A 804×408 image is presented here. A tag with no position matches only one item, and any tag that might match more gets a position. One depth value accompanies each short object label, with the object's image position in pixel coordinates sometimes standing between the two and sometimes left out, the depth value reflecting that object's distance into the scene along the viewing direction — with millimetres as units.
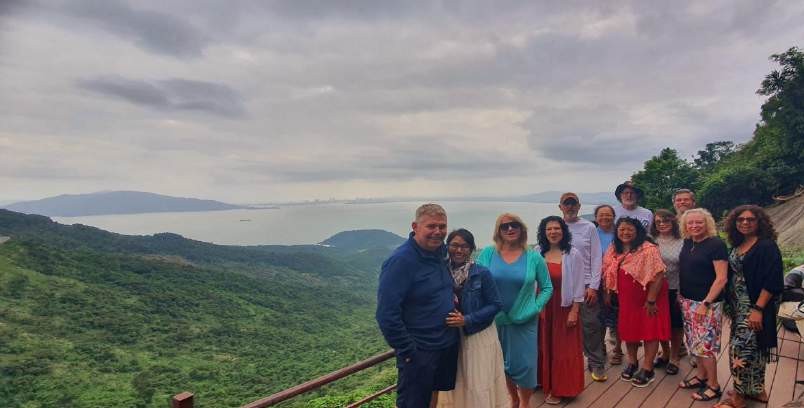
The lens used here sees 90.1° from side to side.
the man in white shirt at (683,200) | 3525
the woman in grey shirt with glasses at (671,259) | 3178
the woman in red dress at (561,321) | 2875
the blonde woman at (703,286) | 2717
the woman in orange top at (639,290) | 3047
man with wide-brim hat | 3818
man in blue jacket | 1997
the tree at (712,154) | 30278
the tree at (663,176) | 21859
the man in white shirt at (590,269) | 3125
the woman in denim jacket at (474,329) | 2268
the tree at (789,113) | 17344
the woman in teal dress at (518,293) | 2578
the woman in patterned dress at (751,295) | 2512
